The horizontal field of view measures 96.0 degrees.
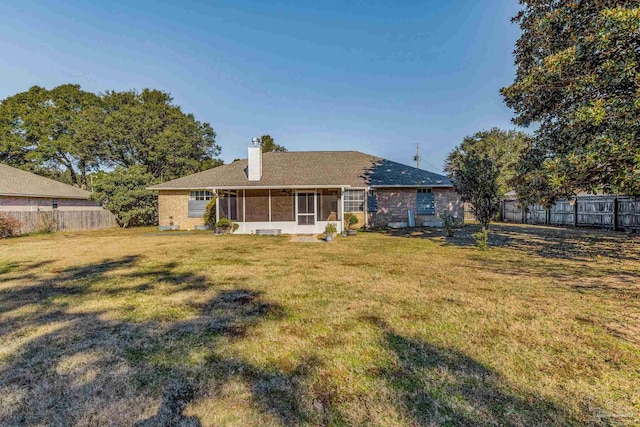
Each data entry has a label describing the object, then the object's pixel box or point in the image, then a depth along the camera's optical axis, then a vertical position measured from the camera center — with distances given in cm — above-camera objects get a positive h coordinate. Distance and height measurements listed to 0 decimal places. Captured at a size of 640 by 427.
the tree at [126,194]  2077 +119
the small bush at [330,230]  1293 -107
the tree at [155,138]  2588 +673
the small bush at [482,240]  930 -121
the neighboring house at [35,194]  1730 +115
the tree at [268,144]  3566 +804
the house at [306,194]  1562 +75
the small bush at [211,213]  1755 -28
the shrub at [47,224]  1767 -76
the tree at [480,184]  1011 +69
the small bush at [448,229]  1295 -112
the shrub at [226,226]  1527 -95
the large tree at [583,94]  652 +299
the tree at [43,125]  3005 +923
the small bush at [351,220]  1606 -82
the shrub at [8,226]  1550 -76
